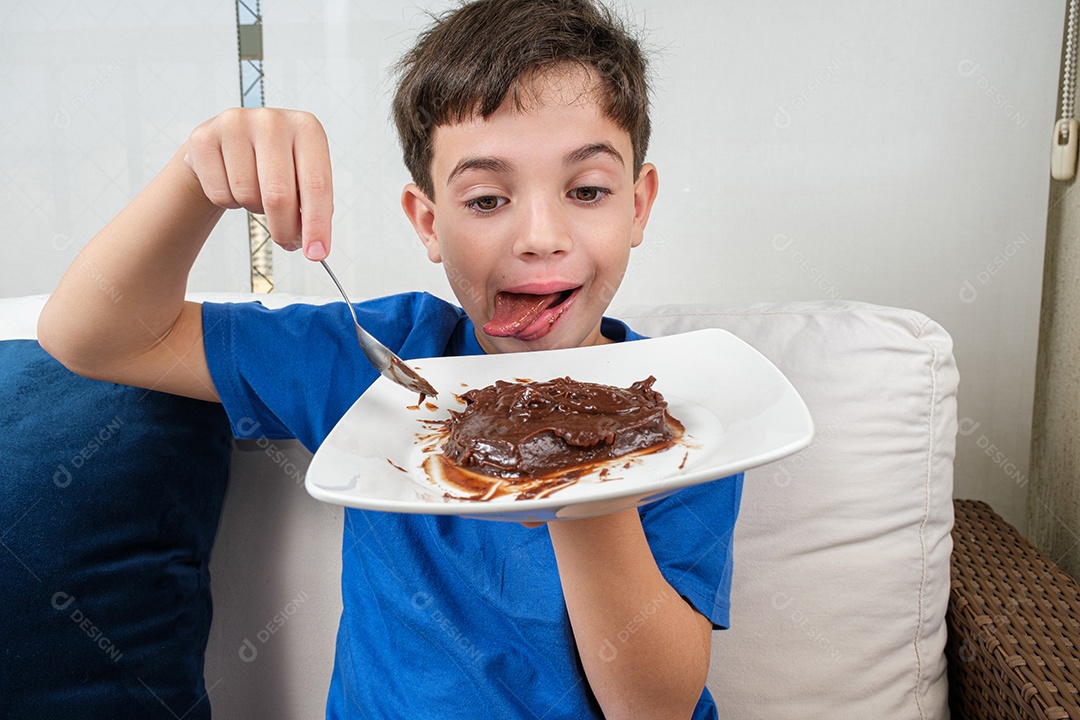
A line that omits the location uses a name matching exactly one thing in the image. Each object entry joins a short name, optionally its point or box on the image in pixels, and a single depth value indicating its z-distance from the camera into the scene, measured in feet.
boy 2.67
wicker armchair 2.91
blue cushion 3.30
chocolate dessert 2.34
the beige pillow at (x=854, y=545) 3.76
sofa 3.39
